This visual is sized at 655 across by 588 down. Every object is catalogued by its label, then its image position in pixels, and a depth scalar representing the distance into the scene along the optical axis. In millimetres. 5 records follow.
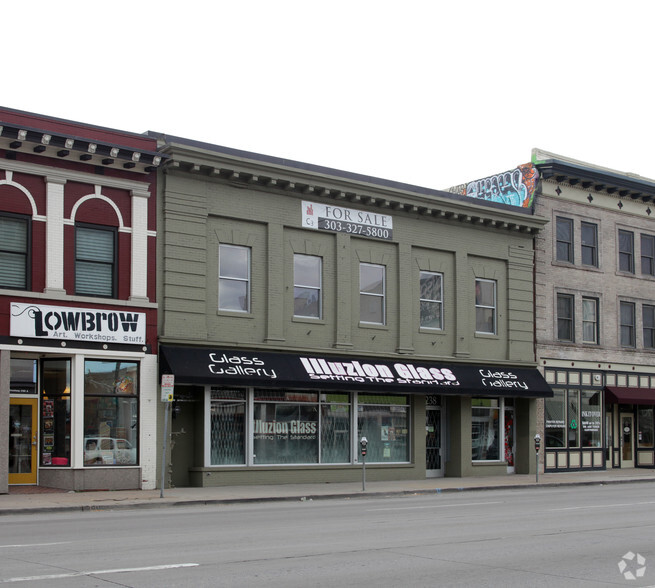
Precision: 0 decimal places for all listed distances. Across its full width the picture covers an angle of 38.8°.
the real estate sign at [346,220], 26609
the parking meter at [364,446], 23281
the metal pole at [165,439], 20620
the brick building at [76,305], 21391
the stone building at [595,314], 32594
